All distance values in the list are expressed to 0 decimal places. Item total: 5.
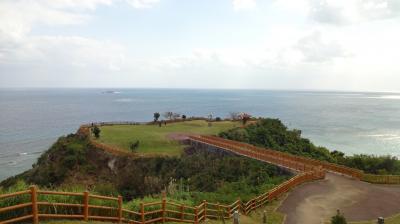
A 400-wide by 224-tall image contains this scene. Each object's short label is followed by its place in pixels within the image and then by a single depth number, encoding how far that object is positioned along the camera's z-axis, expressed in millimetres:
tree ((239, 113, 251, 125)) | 57925
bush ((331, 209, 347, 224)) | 17891
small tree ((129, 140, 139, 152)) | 44438
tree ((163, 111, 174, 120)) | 77188
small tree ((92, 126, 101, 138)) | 51169
